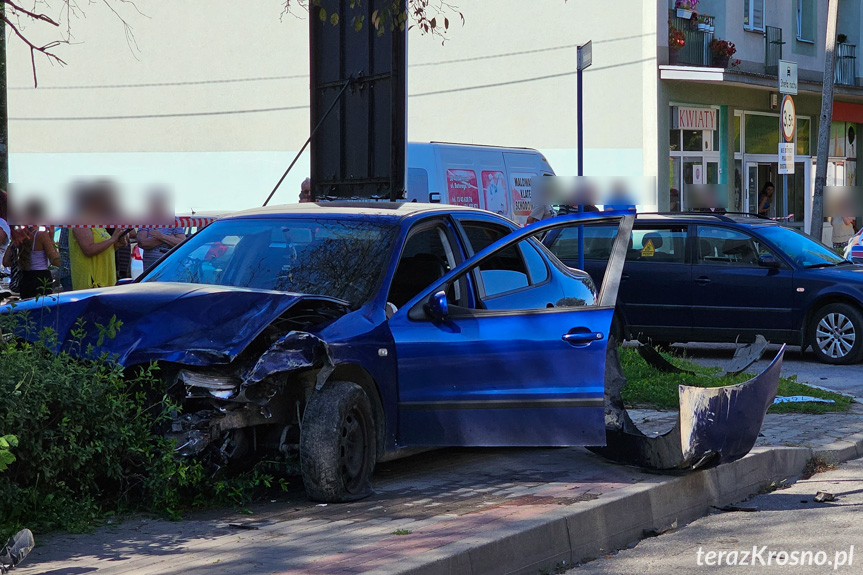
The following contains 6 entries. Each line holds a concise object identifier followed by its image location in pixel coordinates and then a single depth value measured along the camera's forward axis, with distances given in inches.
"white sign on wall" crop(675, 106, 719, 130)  1149.6
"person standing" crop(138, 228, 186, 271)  526.0
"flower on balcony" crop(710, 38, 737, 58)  1158.3
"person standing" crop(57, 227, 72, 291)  532.9
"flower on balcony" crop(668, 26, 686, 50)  1132.8
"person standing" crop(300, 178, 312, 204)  522.0
